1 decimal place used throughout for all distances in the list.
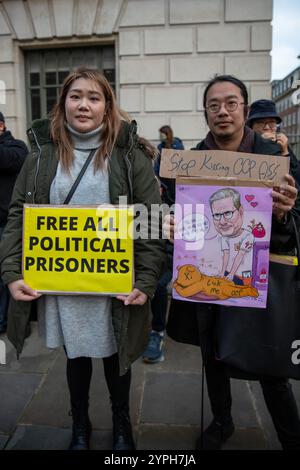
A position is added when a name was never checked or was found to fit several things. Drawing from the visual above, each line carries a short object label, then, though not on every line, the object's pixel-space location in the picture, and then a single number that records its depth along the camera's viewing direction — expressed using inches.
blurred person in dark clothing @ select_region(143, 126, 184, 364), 126.7
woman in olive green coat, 70.6
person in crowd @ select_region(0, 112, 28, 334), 135.9
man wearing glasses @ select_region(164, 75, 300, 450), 67.7
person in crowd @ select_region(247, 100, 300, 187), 118.9
